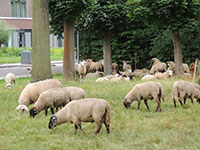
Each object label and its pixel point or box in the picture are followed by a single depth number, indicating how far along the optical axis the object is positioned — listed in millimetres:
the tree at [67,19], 18125
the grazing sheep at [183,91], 12289
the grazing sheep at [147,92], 11648
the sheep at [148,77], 20484
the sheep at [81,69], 24762
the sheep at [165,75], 20605
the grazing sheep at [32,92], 11580
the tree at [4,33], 46875
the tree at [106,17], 23453
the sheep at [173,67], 24438
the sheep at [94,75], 25631
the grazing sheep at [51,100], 10352
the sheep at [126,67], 27172
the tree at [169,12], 20656
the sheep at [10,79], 18672
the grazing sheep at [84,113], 8570
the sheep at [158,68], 23984
